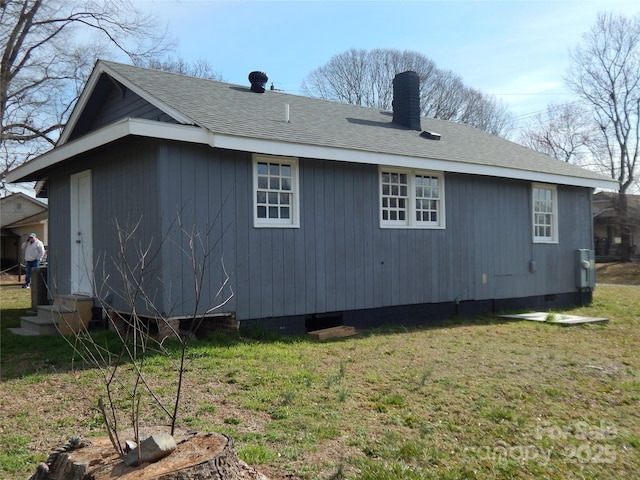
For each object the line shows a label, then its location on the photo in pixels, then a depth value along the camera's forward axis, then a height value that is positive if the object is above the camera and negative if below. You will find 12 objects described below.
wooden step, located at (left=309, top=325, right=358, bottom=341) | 8.89 -1.19
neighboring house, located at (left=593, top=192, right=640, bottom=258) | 32.16 +1.70
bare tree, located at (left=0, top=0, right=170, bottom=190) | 22.72 +7.96
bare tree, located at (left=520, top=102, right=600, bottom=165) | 37.47 +7.18
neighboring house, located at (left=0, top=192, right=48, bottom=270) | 31.72 +1.90
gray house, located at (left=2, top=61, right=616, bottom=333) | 8.21 +0.84
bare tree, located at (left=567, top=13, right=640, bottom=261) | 31.73 +6.44
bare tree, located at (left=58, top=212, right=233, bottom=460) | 6.94 -0.49
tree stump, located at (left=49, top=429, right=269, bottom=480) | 3.05 -1.12
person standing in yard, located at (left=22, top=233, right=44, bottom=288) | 15.43 +0.20
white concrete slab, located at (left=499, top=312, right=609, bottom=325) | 10.74 -1.26
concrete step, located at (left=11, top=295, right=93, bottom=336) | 8.88 -0.94
